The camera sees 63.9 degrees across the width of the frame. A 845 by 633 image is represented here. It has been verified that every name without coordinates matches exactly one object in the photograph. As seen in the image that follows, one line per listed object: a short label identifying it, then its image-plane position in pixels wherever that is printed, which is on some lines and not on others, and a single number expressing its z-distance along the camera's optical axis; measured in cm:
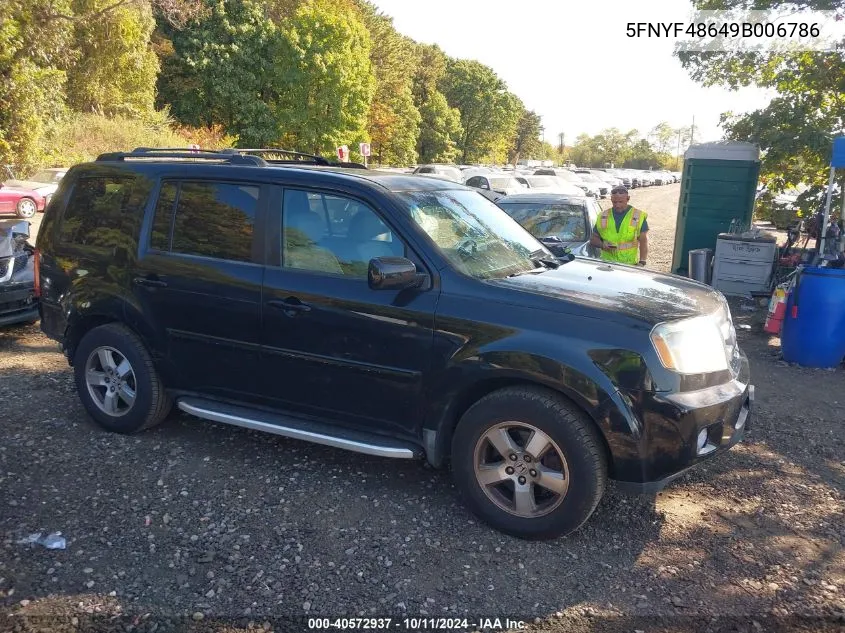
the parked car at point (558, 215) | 796
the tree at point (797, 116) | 1082
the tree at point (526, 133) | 9188
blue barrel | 664
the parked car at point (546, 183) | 2692
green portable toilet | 1128
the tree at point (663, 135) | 14800
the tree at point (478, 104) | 6694
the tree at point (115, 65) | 3011
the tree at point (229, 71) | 3991
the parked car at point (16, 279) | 675
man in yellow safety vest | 714
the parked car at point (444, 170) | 2472
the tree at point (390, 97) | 4788
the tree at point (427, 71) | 5956
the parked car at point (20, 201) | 1827
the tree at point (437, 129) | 5825
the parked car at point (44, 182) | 1950
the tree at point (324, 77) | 3769
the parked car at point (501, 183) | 1994
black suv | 332
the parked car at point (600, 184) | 4150
